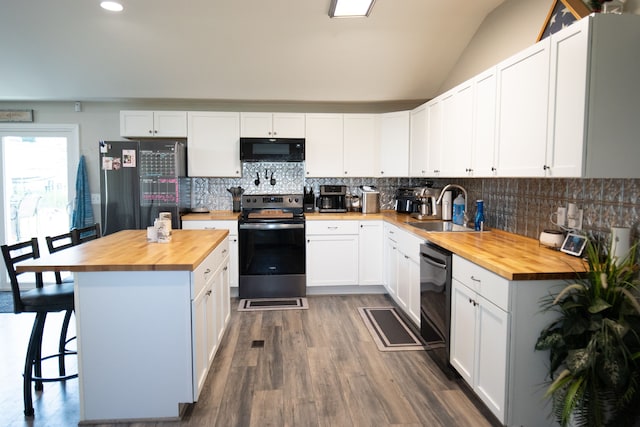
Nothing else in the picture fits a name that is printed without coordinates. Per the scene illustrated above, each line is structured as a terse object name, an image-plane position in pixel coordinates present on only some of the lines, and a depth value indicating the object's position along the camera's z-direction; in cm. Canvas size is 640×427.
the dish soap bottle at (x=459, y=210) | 360
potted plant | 163
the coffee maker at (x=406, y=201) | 468
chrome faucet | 357
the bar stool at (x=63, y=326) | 268
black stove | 441
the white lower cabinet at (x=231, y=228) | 443
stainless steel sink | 354
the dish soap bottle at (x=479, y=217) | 332
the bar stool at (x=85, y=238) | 295
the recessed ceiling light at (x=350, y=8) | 307
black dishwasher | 270
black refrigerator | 432
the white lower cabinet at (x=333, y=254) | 453
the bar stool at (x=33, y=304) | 224
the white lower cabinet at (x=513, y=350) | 198
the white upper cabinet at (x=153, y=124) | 458
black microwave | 461
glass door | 488
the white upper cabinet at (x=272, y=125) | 470
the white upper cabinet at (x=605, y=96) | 191
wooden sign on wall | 479
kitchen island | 217
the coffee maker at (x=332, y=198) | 488
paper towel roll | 204
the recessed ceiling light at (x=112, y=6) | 326
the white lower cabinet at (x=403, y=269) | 342
